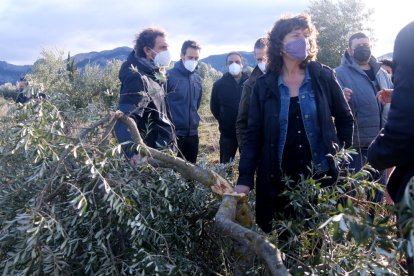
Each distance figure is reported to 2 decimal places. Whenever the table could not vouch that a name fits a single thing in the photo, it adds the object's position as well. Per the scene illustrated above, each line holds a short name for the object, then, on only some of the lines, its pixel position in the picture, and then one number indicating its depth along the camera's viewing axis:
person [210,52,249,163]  5.89
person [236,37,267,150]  3.46
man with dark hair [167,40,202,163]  5.14
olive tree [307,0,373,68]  22.34
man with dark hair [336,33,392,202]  4.50
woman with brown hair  2.97
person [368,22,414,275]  1.78
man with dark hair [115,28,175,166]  3.61
